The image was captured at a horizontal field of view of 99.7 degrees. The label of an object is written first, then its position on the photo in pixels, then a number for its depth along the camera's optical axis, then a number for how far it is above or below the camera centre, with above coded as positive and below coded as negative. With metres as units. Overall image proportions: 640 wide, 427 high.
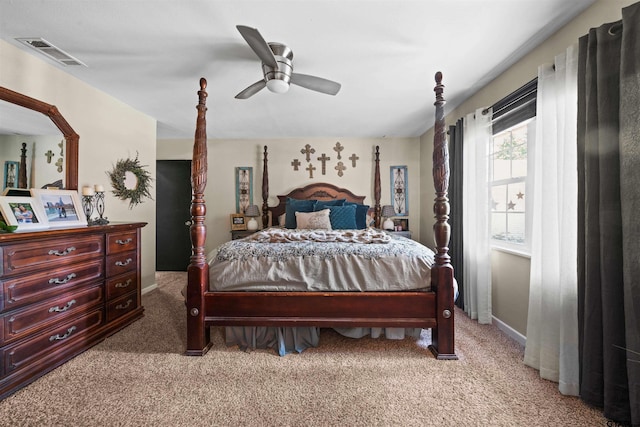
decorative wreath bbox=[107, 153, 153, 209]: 3.08 +0.41
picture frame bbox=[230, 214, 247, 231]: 4.50 -0.11
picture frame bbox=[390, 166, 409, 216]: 4.61 +0.44
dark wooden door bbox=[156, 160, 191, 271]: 4.69 +0.04
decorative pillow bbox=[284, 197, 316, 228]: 4.01 +0.11
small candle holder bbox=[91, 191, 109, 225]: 2.67 +0.13
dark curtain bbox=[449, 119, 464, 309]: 2.94 +0.16
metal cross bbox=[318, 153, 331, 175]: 4.58 +0.93
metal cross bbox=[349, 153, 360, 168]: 4.60 +0.98
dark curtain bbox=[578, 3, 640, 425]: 1.27 +0.00
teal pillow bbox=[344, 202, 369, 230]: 4.01 -0.01
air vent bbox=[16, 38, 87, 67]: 1.97 +1.27
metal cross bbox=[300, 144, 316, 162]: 4.58 +1.11
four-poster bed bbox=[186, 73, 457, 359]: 2.00 -0.65
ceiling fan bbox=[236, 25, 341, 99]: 1.90 +1.10
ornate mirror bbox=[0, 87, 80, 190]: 2.14 +0.75
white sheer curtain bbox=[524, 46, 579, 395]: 1.61 -0.11
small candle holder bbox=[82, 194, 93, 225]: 2.59 +0.10
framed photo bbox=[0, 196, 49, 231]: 1.81 +0.01
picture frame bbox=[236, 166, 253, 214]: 4.61 +0.50
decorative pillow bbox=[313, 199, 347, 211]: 4.11 +0.19
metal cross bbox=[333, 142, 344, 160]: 4.57 +1.14
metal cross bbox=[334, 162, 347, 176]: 4.59 +0.81
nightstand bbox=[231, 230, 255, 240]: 4.30 -0.28
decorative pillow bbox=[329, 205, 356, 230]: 3.81 -0.04
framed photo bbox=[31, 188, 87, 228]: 2.07 +0.07
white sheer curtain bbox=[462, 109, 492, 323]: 2.58 +0.00
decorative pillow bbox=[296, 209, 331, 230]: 3.71 -0.06
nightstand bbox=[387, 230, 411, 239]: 4.19 -0.27
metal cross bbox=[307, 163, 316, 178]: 4.59 +0.79
